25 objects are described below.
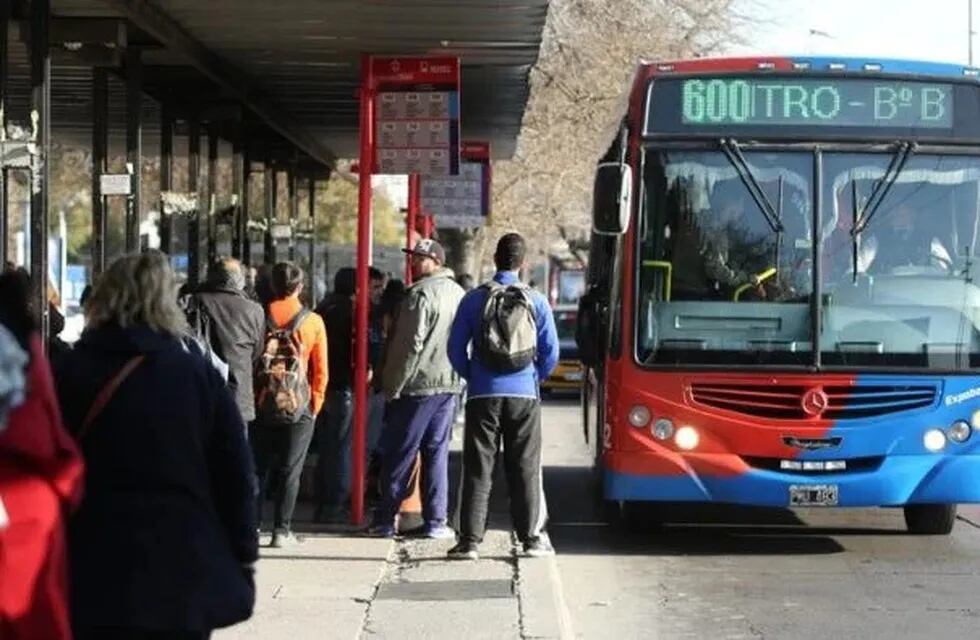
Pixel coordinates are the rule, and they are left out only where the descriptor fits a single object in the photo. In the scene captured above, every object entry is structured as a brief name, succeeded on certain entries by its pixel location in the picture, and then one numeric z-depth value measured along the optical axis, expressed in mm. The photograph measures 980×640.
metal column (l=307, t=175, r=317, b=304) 30656
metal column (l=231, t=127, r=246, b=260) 22750
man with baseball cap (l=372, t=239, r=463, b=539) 11695
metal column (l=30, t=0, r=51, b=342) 11922
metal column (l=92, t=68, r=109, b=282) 15906
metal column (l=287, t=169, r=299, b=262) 27250
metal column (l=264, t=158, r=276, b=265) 25297
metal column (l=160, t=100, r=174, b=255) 18922
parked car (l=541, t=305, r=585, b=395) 34875
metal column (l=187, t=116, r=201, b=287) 19541
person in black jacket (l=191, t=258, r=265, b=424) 10828
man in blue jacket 10898
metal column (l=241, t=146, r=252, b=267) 23141
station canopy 12711
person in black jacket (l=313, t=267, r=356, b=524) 13000
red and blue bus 11906
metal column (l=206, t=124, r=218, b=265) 20672
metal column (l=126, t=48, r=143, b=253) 15500
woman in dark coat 5020
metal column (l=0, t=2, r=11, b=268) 12300
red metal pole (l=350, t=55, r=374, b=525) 12492
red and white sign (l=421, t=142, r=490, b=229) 22062
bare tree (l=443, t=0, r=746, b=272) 30219
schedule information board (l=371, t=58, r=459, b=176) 13102
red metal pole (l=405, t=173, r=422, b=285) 18172
